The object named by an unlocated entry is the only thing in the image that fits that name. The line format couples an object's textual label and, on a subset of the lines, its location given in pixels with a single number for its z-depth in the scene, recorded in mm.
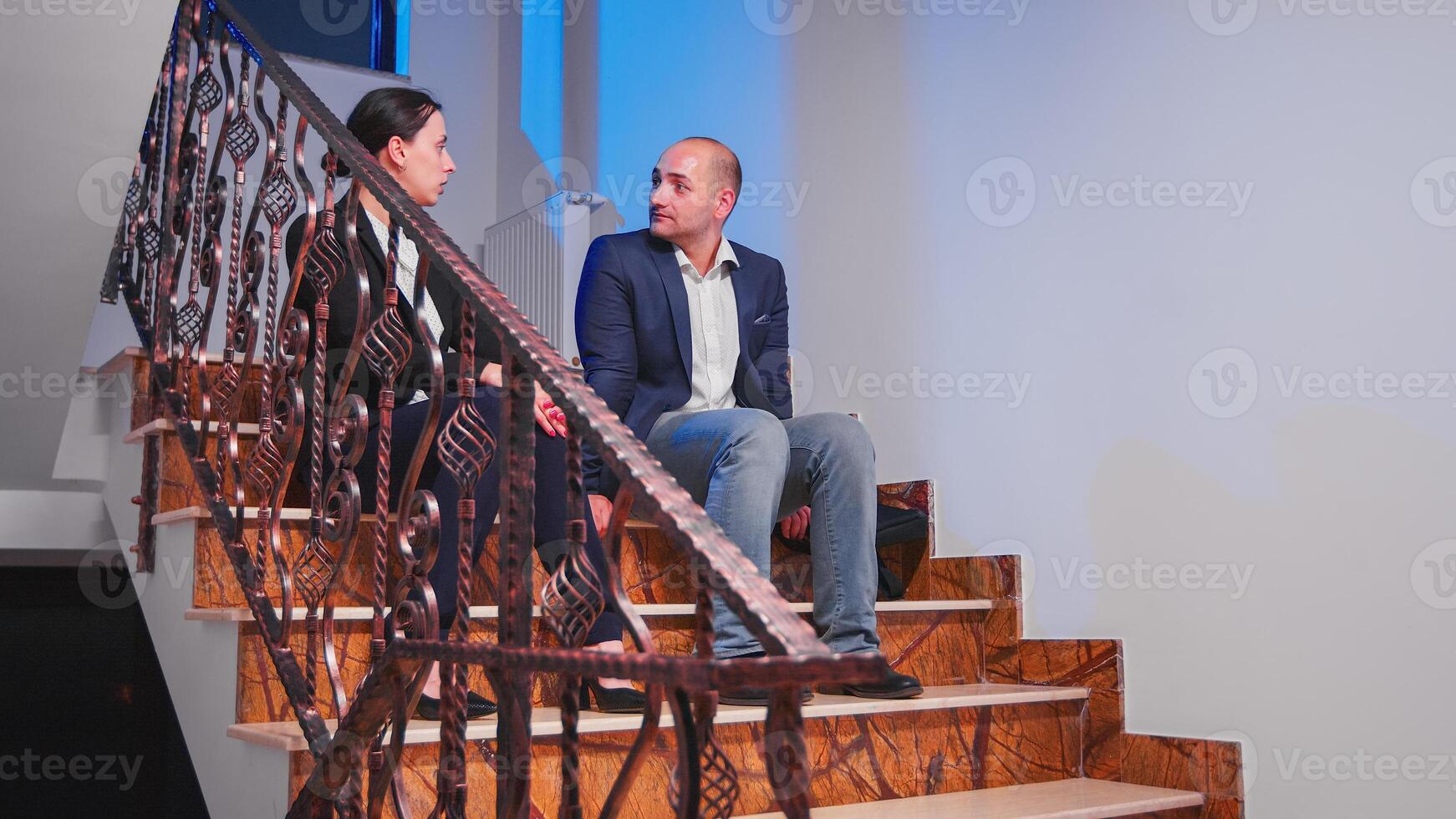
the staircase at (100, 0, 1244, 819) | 1160
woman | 1938
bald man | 2314
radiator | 4547
